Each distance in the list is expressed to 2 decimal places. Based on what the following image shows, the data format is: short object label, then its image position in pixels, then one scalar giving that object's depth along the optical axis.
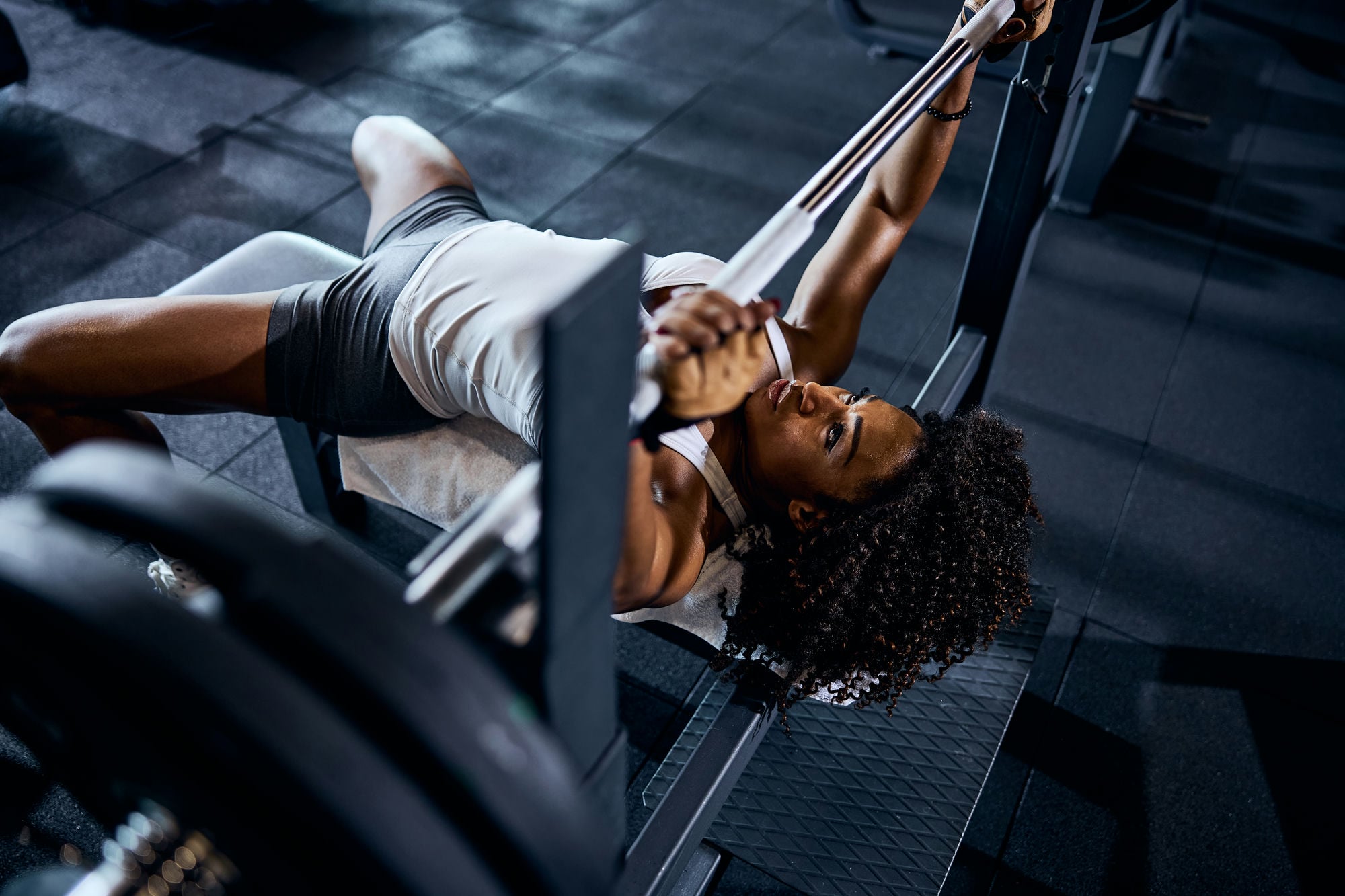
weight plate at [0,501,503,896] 0.42
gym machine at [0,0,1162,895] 0.43
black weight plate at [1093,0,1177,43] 1.56
